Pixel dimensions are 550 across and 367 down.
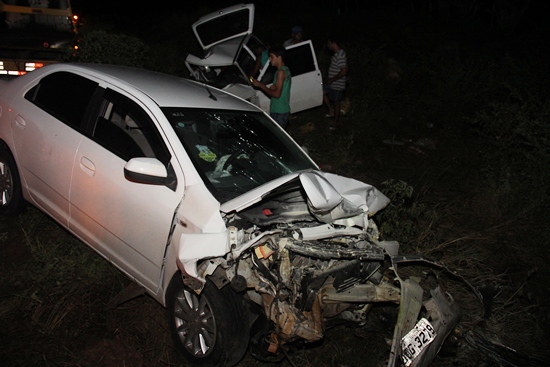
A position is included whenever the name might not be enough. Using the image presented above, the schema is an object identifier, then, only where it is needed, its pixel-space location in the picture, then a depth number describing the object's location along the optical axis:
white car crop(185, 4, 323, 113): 7.90
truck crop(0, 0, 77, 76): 7.21
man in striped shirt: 8.16
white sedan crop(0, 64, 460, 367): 2.84
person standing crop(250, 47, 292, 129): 5.93
